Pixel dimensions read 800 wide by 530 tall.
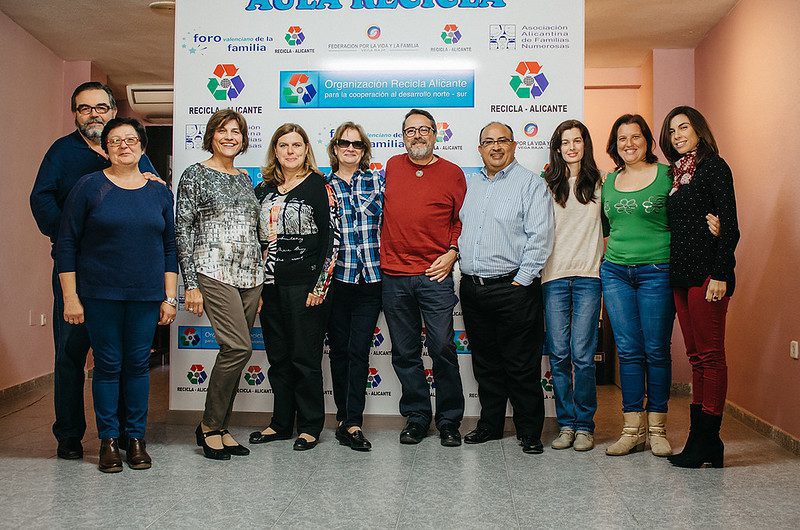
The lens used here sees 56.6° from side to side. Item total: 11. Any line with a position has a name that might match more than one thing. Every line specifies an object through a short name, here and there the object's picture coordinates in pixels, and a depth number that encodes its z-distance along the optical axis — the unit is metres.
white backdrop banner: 4.02
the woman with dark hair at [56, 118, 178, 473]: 3.00
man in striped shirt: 3.51
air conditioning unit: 6.30
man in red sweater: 3.59
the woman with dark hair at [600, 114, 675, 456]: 3.35
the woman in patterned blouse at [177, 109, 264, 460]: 3.29
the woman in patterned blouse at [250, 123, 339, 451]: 3.45
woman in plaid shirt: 3.62
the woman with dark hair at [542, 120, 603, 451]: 3.53
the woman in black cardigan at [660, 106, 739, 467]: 3.13
